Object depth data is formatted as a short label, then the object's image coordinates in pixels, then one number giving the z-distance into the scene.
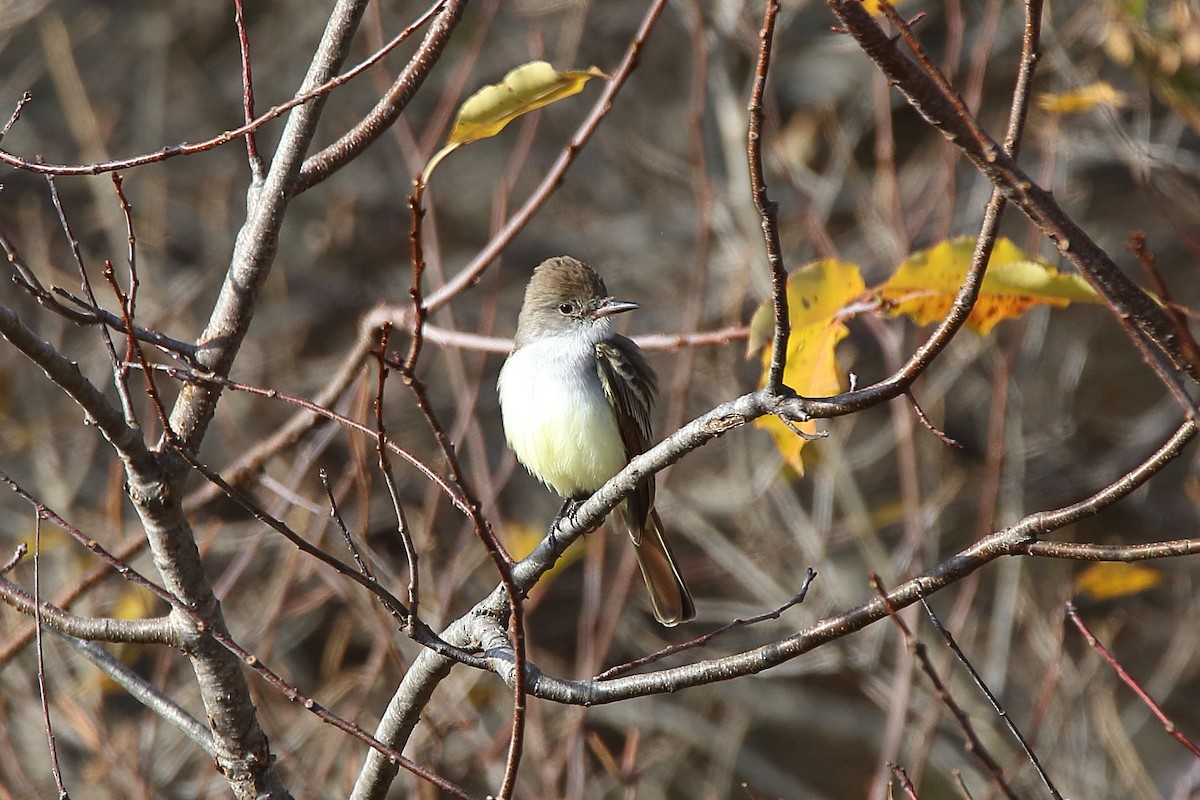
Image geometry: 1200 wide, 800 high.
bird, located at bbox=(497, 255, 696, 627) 9.22
